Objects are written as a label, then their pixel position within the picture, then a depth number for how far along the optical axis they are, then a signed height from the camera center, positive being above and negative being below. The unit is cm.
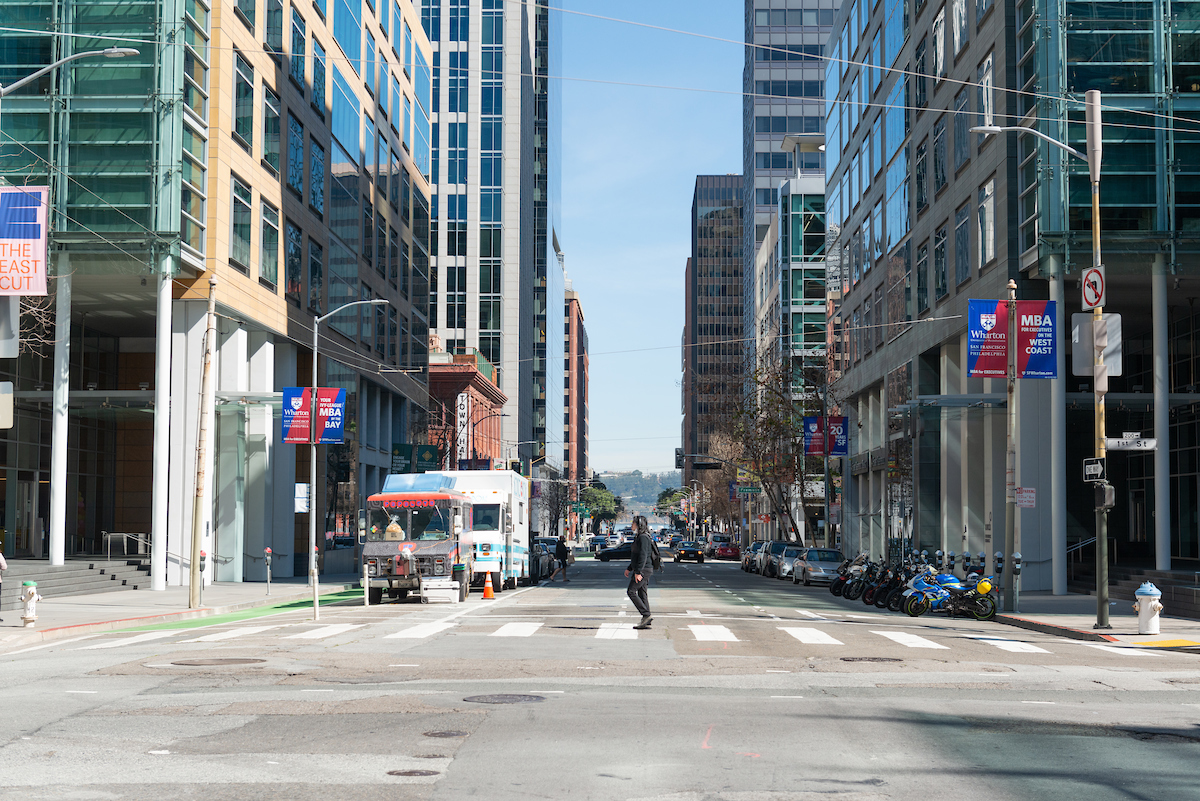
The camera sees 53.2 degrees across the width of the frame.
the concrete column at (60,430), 3384 +71
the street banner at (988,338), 2769 +281
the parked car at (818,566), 4334 -390
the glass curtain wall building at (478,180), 11931 +2770
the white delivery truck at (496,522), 3516 -197
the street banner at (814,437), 5266 +96
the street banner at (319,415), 3731 +130
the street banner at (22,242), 2019 +361
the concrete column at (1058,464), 3409 -12
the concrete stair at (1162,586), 2609 -309
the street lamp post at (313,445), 3017 +34
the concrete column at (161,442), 3588 +41
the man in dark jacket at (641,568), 2005 -185
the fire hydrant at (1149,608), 2061 -255
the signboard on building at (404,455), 6148 +9
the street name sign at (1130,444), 2422 +33
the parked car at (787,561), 4935 -426
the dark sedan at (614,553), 8525 -681
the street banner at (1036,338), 2775 +284
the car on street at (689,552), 7806 -612
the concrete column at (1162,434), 3194 +70
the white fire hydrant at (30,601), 2066 -252
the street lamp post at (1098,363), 2189 +184
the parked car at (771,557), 5241 -440
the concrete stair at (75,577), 2883 -336
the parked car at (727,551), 8756 -677
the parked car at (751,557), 5947 -498
